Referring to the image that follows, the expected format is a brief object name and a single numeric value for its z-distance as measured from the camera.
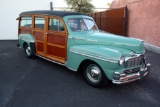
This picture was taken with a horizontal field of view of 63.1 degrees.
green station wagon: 2.86
